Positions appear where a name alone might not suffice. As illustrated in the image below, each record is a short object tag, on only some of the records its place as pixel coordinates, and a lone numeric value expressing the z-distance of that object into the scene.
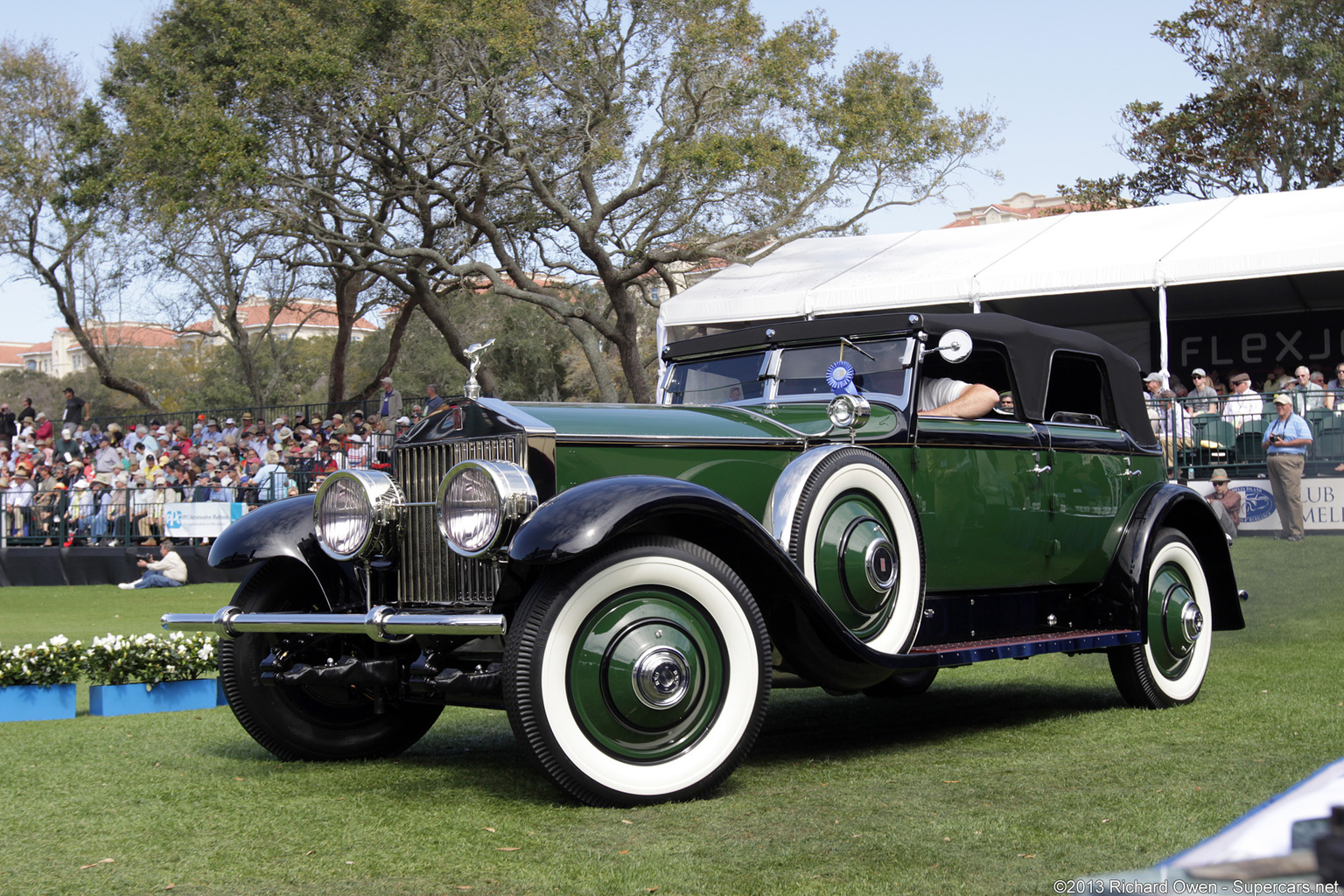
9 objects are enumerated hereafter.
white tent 15.30
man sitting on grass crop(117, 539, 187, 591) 16.75
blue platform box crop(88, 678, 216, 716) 7.00
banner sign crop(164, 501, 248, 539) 16.84
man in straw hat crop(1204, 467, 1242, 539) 11.73
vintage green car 4.28
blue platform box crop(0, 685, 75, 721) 6.87
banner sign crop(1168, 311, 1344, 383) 18.94
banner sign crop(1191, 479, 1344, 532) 11.70
